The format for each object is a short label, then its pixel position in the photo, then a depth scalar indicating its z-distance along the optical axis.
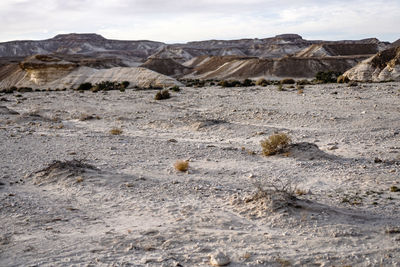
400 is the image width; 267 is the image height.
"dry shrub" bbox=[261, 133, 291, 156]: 11.71
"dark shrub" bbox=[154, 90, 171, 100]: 28.03
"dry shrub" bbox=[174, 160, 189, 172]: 10.30
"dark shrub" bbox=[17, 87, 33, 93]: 44.52
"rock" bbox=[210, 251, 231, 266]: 5.70
